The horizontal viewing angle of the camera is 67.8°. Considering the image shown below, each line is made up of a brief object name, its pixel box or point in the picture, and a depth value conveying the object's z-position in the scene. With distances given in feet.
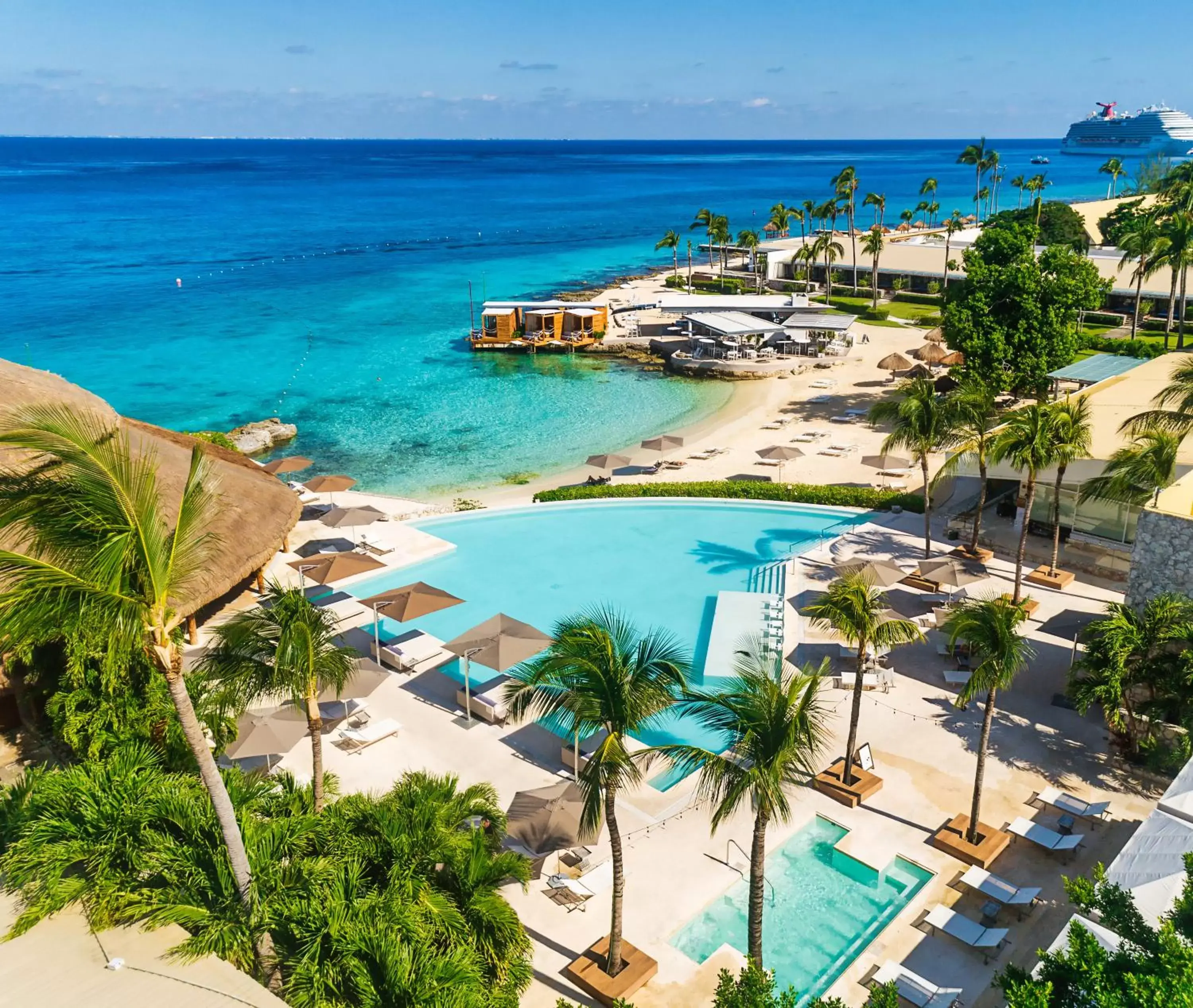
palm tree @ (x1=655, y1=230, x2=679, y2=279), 269.03
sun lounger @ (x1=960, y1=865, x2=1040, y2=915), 44.16
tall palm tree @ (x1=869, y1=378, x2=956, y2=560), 80.18
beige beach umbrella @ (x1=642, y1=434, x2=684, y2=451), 116.98
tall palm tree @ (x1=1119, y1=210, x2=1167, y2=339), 162.40
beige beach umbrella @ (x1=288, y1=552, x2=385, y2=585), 73.56
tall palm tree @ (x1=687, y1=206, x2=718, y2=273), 265.13
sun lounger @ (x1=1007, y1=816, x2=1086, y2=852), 47.93
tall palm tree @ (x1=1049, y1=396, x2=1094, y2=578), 73.72
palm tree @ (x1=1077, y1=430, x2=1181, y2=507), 67.87
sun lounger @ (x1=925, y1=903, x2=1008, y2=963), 42.11
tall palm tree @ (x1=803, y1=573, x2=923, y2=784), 52.29
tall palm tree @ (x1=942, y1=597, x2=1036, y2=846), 47.11
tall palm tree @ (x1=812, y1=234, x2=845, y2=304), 226.79
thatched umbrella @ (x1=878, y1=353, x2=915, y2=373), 152.66
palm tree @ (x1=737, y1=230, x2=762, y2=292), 252.01
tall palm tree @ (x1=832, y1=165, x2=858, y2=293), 250.16
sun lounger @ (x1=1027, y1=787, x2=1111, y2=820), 51.11
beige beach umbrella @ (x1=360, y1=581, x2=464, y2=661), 67.21
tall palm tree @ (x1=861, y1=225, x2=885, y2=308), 217.15
